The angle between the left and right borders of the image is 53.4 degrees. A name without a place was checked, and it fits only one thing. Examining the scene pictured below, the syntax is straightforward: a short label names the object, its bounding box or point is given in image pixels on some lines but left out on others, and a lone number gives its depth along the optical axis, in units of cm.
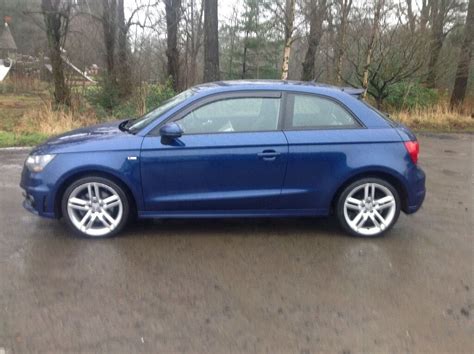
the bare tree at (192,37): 1703
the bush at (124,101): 1336
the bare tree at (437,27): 1562
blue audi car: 466
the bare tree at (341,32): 1501
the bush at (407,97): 1642
